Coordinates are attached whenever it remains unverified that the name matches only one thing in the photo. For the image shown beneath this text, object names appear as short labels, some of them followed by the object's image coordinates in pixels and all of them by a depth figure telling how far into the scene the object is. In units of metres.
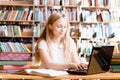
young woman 2.62
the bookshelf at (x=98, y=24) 5.60
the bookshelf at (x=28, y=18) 5.49
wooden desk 1.78
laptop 1.92
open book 1.78
